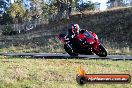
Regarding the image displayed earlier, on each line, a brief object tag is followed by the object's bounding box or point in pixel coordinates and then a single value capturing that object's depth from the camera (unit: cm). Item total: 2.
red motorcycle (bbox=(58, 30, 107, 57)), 1873
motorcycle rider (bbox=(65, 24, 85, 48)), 1880
